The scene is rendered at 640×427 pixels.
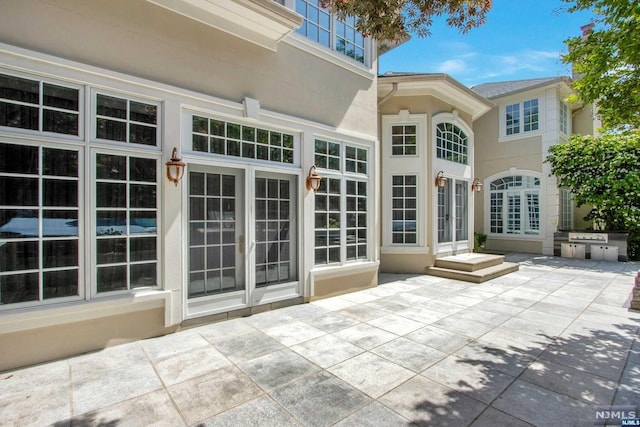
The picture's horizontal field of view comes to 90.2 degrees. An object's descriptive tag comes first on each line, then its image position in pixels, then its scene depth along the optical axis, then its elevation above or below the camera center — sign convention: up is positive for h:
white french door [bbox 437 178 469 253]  8.77 +0.04
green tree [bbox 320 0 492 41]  3.12 +2.09
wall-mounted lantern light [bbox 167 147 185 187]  4.14 +0.65
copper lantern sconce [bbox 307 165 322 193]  5.64 +0.67
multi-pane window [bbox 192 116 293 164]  4.63 +1.22
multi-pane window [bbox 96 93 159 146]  3.86 +1.24
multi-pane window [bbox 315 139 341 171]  6.01 +1.22
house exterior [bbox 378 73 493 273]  8.32 +1.23
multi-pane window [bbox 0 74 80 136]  3.34 +1.24
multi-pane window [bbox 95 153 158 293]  3.83 -0.05
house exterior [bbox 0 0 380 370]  3.41 +0.71
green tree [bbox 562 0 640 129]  3.80 +2.07
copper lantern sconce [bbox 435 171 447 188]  8.44 +1.00
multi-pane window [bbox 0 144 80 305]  3.32 -0.05
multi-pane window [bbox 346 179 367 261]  6.56 -0.03
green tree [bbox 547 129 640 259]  10.20 +1.37
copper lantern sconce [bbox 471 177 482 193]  9.71 +0.96
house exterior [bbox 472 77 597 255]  11.97 +2.20
